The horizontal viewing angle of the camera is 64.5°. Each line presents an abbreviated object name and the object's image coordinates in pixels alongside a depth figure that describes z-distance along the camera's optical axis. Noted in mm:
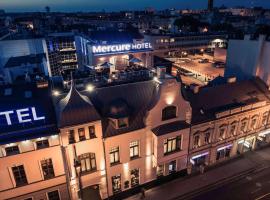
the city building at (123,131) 29891
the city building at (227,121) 40031
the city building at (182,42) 124188
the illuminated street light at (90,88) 33594
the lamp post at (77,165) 25992
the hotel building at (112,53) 75812
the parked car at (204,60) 108175
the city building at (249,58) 47897
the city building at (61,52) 85750
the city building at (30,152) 27547
